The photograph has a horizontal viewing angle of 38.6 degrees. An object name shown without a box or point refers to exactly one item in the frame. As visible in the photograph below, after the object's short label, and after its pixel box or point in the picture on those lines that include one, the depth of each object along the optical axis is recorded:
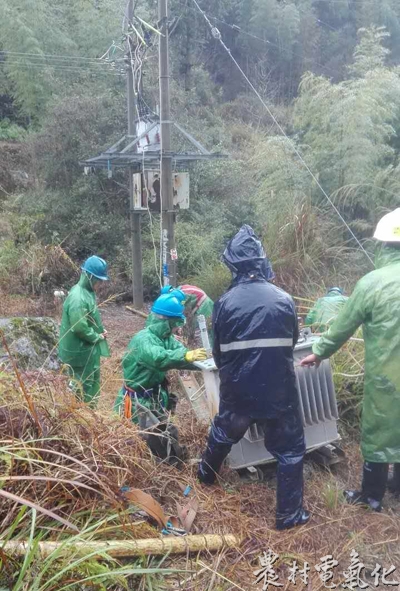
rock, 5.64
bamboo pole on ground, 2.11
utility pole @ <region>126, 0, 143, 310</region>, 9.83
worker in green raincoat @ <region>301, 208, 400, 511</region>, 3.25
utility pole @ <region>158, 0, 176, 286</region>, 7.09
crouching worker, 3.62
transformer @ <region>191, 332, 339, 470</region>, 3.48
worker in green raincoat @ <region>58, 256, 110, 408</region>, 4.79
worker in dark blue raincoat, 3.07
